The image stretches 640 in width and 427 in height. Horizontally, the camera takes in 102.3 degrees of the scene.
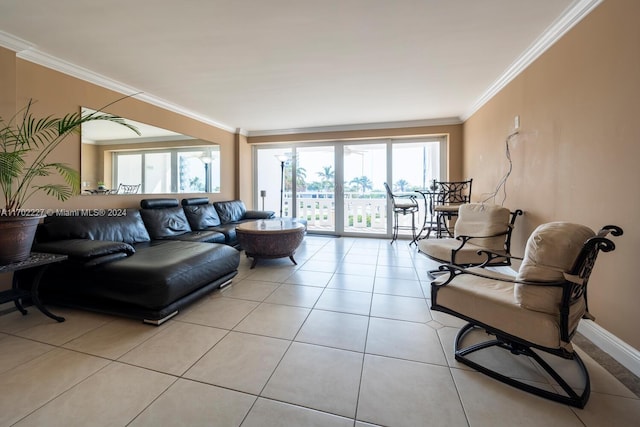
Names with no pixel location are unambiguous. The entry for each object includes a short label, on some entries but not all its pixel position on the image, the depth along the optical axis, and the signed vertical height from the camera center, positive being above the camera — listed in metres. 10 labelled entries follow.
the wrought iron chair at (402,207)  4.66 +0.13
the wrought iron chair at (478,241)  2.53 -0.28
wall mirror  3.09 +0.76
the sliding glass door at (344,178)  5.33 +0.78
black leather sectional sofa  1.93 -0.45
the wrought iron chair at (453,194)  4.32 +0.33
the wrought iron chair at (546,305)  1.22 -0.48
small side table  1.84 -0.52
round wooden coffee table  3.21 -0.34
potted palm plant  1.78 +0.33
